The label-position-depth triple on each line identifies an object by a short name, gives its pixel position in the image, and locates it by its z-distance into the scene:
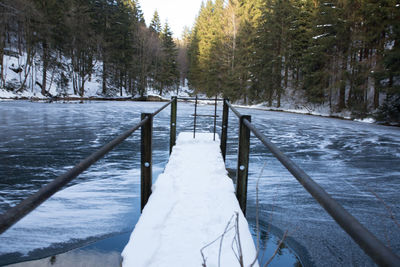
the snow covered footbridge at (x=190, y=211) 0.87
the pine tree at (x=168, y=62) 52.81
